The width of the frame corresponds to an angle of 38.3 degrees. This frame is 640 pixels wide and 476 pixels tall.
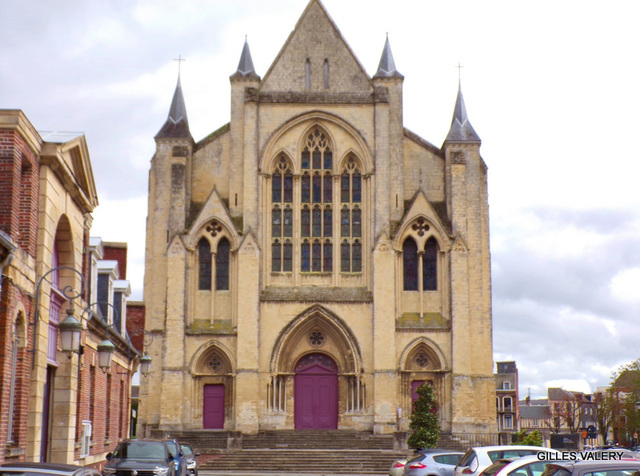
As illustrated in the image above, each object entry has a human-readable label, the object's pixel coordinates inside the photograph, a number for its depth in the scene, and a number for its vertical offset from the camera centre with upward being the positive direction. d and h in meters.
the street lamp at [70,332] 15.27 +1.09
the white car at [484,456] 17.95 -1.12
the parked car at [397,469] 24.03 -1.82
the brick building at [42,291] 15.43 +1.97
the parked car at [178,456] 21.90 -1.40
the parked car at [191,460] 25.27 -1.71
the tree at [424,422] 31.55 -0.80
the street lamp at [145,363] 28.11 +1.08
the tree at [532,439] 41.92 -1.85
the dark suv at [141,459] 19.02 -1.29
